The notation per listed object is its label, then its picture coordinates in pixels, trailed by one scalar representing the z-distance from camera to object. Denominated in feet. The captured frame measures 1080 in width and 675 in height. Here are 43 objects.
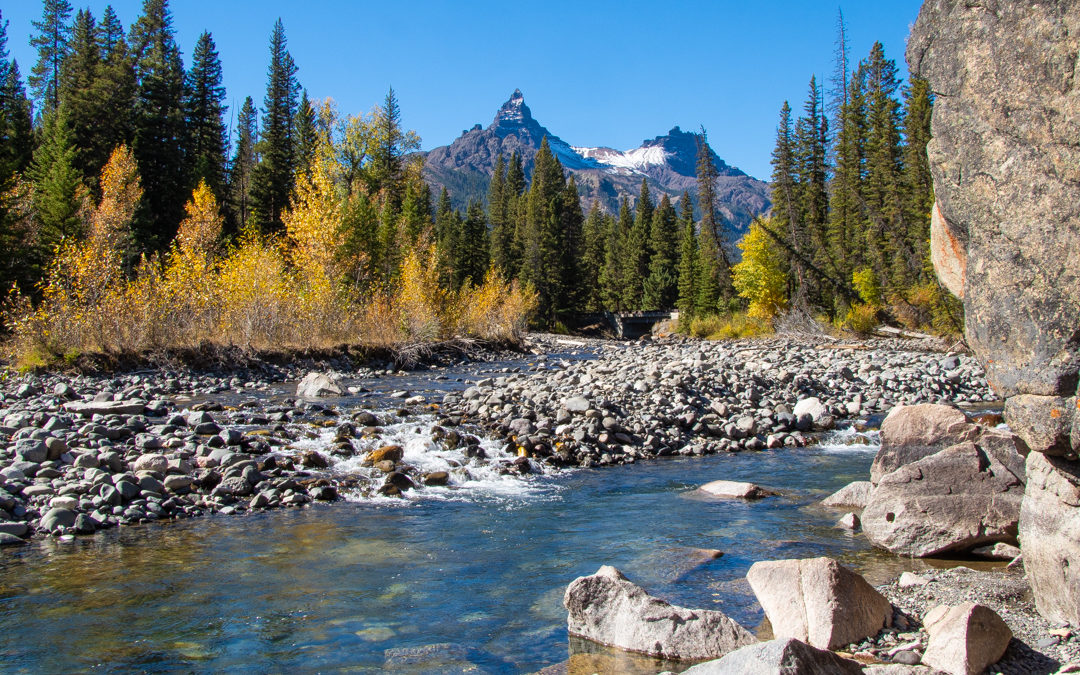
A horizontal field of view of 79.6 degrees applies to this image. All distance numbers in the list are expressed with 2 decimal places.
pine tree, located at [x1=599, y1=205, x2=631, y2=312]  247.91
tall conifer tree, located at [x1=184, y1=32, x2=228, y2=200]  171.63
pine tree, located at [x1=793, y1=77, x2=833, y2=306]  175.01
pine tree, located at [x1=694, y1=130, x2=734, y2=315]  178.70
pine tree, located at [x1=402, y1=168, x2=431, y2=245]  137.04
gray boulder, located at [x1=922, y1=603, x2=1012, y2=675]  11.94
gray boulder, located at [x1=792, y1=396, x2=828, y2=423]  47.26
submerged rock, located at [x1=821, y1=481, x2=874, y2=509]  27.58
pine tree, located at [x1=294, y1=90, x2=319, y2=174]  164.66
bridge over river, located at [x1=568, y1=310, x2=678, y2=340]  221.87
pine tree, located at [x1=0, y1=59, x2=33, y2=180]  83.37
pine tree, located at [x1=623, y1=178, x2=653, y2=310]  244.63
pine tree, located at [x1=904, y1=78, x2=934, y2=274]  133.28
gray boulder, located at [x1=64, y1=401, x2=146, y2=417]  38.96
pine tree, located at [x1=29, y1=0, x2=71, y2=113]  184.55
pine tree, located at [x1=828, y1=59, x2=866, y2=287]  158.20
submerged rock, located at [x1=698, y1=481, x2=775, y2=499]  29.60
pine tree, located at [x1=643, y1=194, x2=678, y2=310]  238.68
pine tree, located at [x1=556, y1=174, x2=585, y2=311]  211.61
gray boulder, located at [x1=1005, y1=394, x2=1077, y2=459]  12.52
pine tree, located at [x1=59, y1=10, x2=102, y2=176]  130.31
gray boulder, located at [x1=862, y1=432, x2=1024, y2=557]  20.06
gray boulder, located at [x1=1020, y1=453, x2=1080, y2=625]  13.28
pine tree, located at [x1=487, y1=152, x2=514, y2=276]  221.05
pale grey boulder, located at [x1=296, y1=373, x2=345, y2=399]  53.47
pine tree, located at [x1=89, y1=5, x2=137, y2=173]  136.77
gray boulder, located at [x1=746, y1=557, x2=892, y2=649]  13.98
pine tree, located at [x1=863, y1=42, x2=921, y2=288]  136.77
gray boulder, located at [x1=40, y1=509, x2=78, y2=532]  23.04
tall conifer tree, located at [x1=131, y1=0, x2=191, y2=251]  139.13
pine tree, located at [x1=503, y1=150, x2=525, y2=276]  220.23
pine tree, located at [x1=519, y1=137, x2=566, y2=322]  204.13
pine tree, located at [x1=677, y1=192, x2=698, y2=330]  189.26
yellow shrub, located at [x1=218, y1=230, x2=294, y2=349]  67.41
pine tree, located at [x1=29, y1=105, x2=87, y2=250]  97.66
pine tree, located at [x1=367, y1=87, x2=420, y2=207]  151.53
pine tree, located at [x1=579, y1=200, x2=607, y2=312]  240.73
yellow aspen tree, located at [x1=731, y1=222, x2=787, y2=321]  153.79
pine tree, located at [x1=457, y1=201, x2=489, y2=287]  206.39
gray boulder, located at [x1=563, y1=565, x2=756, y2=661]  14.47
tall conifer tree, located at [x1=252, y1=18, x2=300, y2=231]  154.92
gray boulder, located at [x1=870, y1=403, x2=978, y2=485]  24.17
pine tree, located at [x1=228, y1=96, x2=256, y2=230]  180.75
